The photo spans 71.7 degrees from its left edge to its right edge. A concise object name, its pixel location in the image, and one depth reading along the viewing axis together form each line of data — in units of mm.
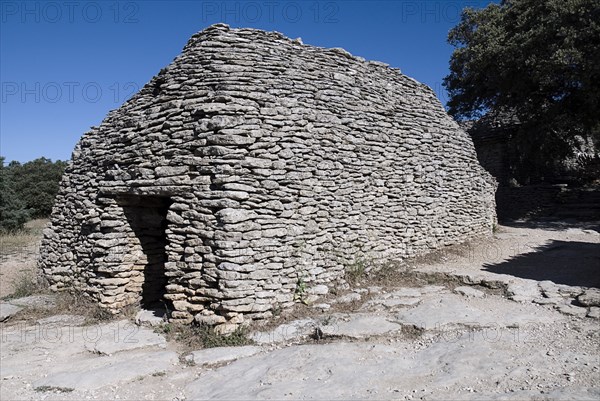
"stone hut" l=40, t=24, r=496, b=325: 5902
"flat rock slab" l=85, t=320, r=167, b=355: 5520
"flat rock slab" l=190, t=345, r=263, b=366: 4949
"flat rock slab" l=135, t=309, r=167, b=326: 6230
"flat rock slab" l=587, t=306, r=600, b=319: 5229
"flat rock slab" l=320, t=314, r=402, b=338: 5301
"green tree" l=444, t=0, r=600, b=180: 12086
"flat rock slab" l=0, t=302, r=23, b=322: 6930
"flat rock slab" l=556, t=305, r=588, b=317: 5410
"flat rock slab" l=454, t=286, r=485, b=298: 6538
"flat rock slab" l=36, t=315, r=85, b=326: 6718
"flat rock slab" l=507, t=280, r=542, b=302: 6199
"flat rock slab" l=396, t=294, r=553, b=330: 5375
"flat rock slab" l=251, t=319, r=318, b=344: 5398
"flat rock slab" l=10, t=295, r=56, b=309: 7430
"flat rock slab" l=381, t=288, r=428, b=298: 6676
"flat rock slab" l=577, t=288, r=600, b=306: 5594
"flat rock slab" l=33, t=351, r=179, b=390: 4539
